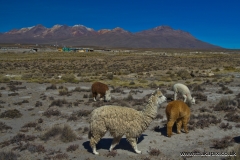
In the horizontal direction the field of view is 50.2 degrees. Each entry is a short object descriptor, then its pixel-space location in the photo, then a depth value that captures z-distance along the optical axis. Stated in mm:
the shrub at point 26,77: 31719
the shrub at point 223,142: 8815
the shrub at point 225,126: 10989
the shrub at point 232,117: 12164
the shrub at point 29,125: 11923
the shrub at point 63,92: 20300
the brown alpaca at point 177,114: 9766
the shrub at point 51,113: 13980
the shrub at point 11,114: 13805
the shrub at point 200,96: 17422
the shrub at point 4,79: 28633
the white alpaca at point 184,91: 15109
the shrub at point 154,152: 8445
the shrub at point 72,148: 9023
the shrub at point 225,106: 14311
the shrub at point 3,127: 11538
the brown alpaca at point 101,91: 16922
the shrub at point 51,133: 10203
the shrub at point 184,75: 31270
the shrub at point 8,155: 8141
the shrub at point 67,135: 9969
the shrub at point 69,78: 28881
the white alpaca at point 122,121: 8117
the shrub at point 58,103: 16416
